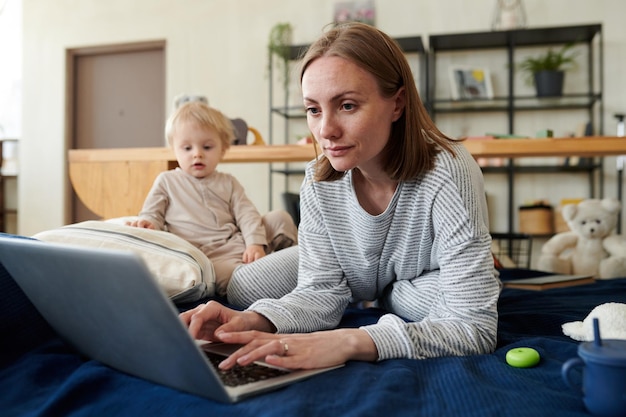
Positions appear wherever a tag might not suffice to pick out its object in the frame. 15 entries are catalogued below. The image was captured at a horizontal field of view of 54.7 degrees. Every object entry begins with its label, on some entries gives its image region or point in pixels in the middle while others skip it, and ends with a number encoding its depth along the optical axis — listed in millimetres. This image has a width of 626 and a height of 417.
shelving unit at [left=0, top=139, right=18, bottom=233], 4883
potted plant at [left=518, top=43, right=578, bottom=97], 3826
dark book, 1749
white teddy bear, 2629
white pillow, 1283
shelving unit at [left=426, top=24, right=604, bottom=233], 3891
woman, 914
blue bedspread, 688
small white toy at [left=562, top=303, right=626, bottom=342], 979
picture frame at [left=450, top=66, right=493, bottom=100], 4020
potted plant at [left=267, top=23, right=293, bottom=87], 4281
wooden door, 4684
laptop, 600
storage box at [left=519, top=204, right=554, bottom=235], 3848
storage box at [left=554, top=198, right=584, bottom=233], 3820
